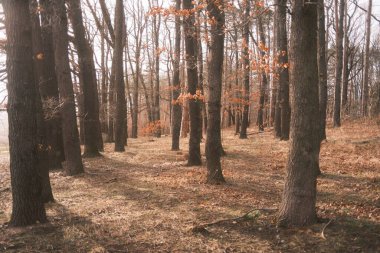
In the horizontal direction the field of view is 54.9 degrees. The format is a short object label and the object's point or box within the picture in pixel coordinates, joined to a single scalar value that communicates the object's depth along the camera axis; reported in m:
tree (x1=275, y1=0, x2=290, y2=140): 17.19
